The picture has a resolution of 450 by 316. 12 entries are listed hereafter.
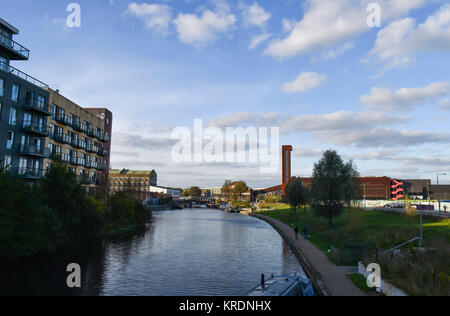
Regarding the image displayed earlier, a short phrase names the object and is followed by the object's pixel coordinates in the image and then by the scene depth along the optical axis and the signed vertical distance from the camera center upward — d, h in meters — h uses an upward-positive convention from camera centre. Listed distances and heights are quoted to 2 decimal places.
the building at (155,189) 190.10 +1.48
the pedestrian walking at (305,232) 43.31 -5.24
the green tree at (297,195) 74.50 -0.22
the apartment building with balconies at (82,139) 49.28 +9.04
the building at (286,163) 172.88 +16.81
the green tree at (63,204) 33.15 -1.70
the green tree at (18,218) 25.20 -2.47
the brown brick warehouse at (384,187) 159.88 +4.86
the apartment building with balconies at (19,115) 37.66 +9.33
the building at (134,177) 160.70 +7.07
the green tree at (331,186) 47.44 +1.33
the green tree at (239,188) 189.98 +2.97
